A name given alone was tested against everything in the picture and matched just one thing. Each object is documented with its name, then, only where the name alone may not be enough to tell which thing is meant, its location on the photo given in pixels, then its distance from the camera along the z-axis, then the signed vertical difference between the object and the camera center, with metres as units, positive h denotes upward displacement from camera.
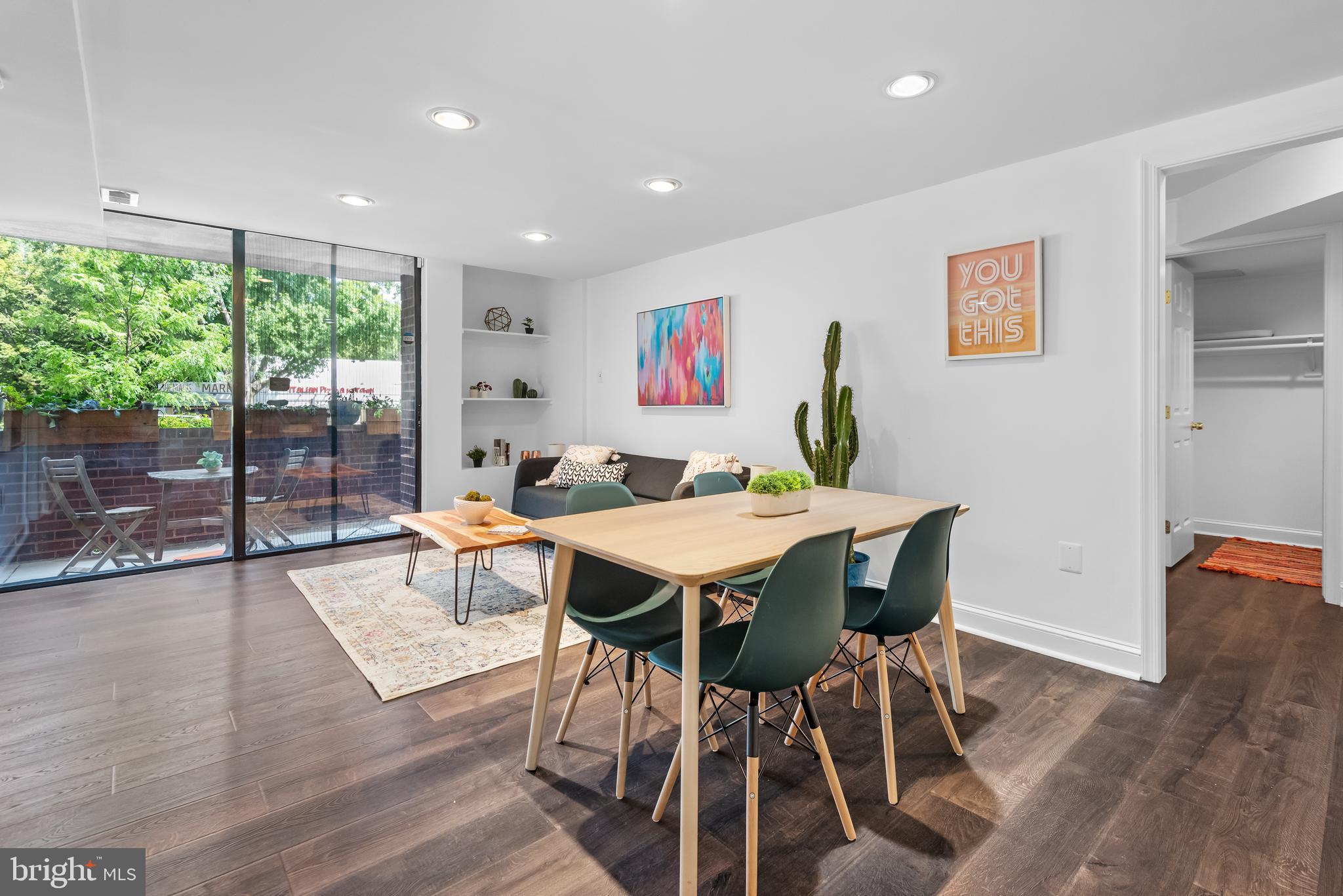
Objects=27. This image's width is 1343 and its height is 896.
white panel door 4.27 +0.23
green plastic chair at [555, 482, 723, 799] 1.93 -0.55
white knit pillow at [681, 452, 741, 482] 4.37 -0.11
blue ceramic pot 3.39 -0.67
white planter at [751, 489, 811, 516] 2.19 -0.20
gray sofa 4.95 -0.31
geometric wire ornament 5.99 +1.24
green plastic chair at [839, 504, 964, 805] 1.89 -0.46
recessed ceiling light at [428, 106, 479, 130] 2.55 +1.36
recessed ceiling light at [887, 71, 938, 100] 2.27 +1.34
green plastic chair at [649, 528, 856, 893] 1.50 -0.48
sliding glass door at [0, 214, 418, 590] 3.97 +0.37
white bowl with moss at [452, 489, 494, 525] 3.86 -0.37
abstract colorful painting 4.69 +0.74
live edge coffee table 3.36 -0.50
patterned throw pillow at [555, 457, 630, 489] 5.27 -0.22
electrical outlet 2.93 -0.52
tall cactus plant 3.55 +0.07
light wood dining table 1.48 -0.27
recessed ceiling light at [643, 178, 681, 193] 3.37 +1.44
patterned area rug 2.83 -0.93
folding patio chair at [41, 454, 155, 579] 4.07 -0.49
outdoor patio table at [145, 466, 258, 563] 4.35 -0.22
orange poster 3.03 +0.72
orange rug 4.20 -0.83
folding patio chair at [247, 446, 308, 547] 4.74 -0.35
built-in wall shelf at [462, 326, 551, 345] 5.77 +1.07
